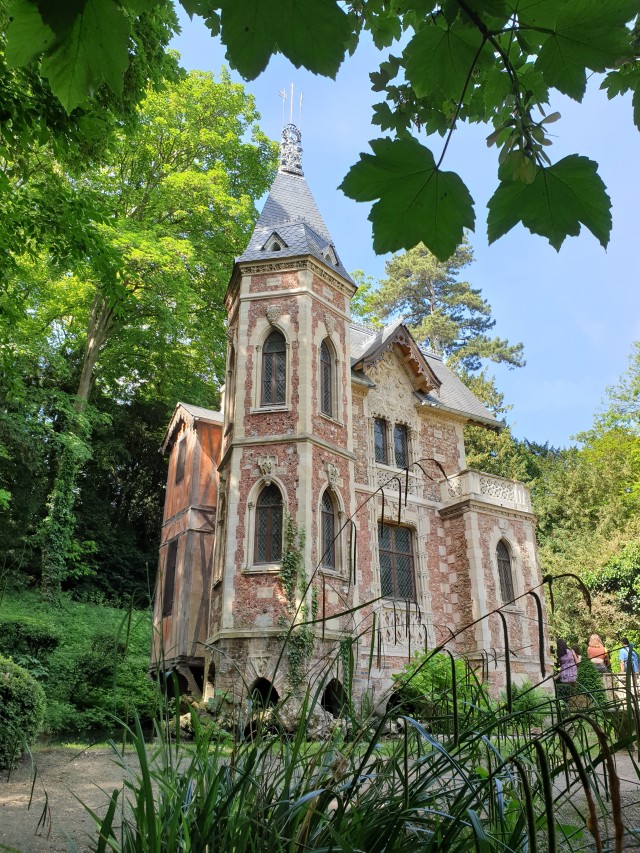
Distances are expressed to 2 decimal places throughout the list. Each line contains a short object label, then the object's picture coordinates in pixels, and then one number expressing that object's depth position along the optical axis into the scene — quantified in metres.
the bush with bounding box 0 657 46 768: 6.71
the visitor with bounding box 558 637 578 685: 9.12
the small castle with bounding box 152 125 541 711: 13.18
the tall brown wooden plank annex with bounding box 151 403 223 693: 15.59
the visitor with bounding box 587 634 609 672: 12.08
